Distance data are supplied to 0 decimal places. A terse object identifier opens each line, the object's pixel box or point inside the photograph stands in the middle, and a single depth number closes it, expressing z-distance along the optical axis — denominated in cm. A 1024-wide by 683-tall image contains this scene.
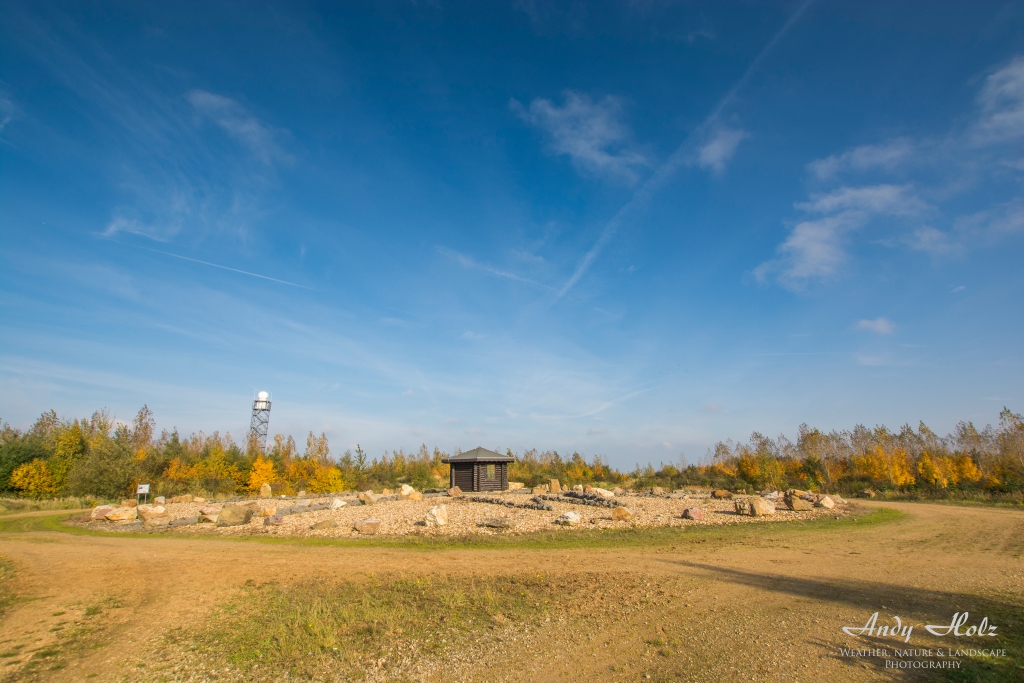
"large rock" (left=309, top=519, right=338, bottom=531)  2019
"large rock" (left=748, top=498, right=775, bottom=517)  2162
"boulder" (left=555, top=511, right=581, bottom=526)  1994
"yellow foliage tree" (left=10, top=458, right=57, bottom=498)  3609
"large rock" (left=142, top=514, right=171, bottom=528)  2191
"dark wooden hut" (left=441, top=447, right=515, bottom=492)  3359
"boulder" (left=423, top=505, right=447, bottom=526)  2025
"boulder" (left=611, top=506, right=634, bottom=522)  2064
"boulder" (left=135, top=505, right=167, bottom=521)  2362
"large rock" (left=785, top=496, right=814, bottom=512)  2302
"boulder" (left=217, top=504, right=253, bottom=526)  2211
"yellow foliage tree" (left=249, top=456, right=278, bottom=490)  4278
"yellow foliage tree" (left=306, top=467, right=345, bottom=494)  4412
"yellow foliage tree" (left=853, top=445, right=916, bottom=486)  4194
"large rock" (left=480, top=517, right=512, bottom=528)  1964
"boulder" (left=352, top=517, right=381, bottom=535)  1962
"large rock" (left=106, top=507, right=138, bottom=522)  2367
